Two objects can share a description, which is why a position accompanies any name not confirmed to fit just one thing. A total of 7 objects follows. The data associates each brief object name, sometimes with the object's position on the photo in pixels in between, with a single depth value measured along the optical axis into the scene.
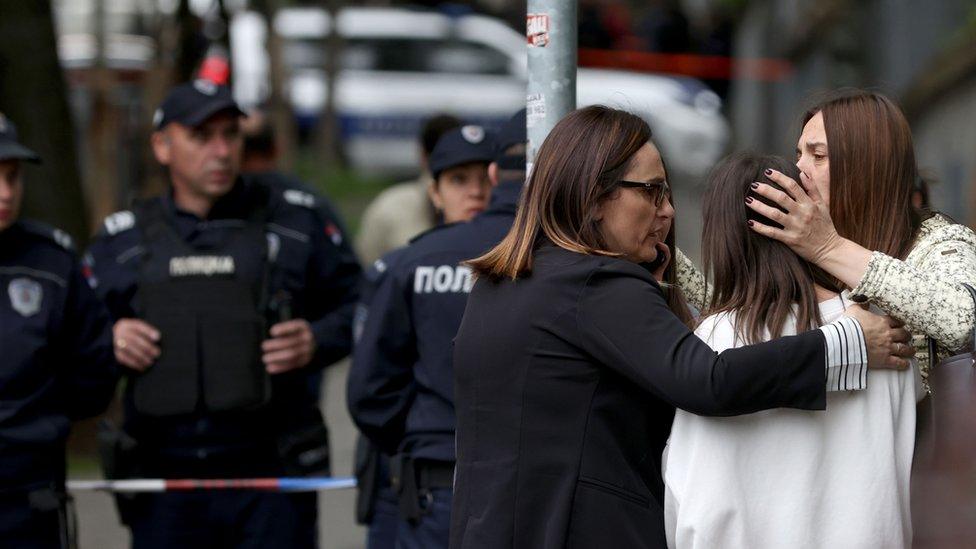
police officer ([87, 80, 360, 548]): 10.70
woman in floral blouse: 6.49
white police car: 38.41
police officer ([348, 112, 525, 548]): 9.54
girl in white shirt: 6.29
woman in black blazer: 6.19
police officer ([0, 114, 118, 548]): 9.87
